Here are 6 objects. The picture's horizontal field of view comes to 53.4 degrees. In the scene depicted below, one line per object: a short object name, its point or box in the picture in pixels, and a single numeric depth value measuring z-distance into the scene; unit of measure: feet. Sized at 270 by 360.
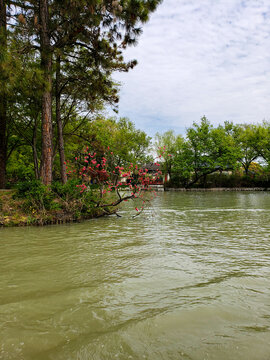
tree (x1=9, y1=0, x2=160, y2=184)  37.50
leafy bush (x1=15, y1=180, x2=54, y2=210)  37.52
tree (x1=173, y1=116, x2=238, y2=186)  153.89
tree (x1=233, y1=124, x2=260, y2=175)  166.09
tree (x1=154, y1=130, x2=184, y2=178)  183.01
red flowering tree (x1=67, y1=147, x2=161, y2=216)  40.63
